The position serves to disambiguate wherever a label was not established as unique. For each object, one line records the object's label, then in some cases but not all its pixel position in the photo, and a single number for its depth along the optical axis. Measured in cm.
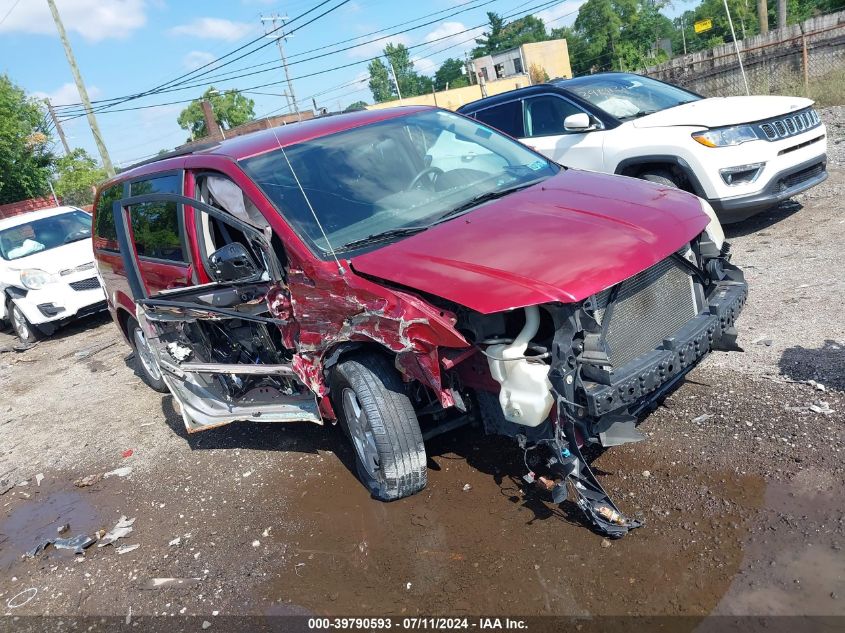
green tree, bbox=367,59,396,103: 9168
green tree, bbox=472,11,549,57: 8132
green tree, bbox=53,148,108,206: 3198
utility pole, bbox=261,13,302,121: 2288
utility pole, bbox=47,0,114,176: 2153
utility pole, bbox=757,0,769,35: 2523
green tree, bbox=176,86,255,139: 5823
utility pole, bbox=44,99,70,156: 3587
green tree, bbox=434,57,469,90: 9794
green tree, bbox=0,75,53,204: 2853
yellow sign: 1654
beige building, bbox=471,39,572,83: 5806
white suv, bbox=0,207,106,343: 955
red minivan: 298
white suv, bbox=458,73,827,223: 637
